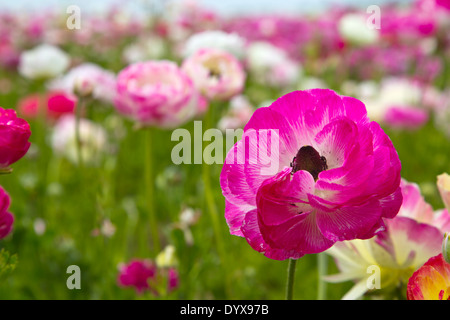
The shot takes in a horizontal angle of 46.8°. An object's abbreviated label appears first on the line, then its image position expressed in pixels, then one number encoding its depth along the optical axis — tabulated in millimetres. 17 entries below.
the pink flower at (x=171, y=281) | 707
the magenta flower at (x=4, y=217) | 368
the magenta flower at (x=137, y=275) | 735
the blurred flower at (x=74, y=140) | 1256
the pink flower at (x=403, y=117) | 1510
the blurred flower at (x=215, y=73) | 695
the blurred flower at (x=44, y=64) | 1183
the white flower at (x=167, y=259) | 650
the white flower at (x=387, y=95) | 1530
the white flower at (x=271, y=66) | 2053
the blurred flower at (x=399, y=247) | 407
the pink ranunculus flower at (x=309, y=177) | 317
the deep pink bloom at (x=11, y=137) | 358
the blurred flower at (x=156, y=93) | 707
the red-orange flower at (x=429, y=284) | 336
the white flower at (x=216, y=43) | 840
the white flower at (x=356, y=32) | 1608
